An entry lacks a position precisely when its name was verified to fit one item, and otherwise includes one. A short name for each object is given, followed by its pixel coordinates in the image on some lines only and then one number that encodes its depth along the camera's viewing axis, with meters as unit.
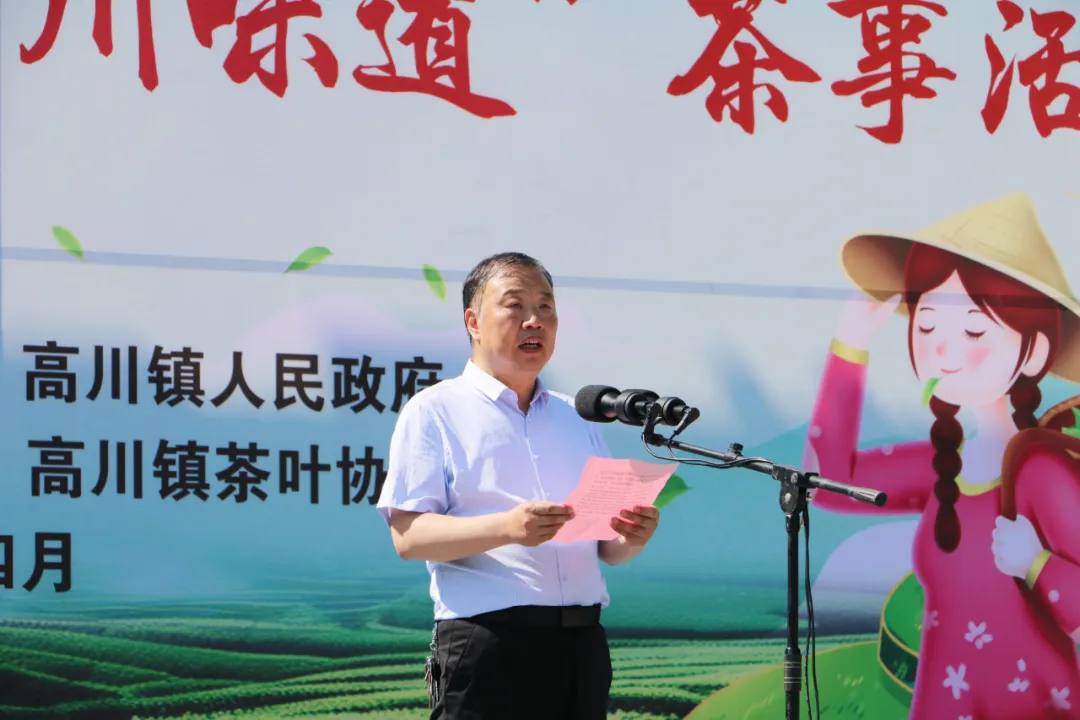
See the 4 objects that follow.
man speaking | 6.07
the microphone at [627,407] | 5.97
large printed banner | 7.03
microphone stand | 5.90
